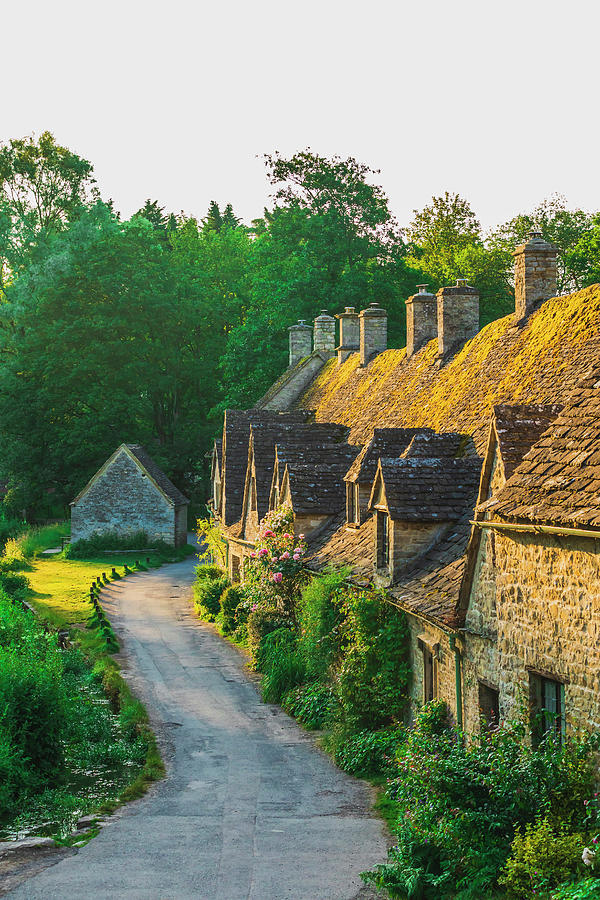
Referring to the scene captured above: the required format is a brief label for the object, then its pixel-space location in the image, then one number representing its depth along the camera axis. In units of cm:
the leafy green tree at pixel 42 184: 6819
